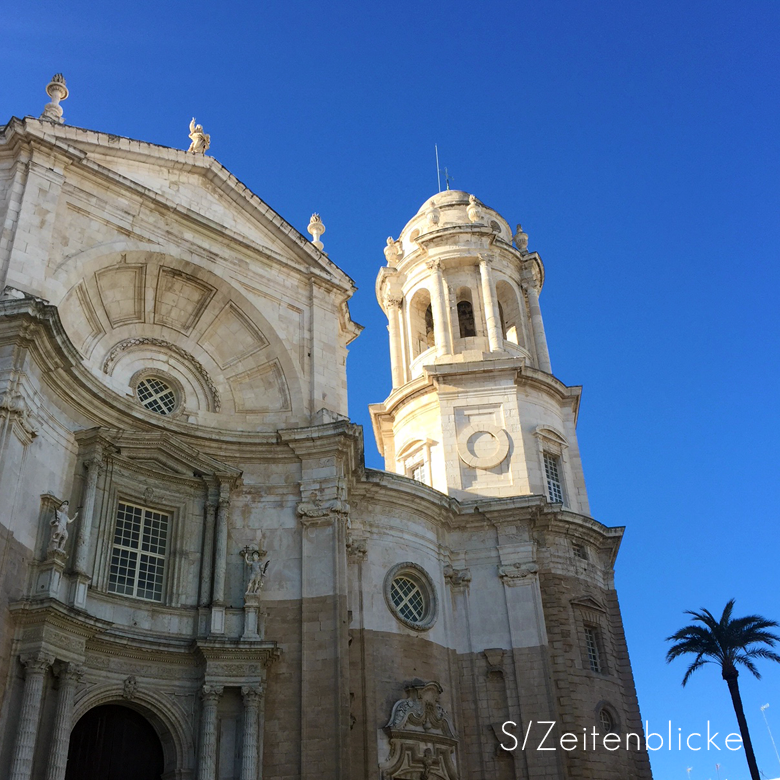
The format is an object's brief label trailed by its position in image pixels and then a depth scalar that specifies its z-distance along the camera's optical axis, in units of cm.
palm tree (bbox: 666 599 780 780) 3581
